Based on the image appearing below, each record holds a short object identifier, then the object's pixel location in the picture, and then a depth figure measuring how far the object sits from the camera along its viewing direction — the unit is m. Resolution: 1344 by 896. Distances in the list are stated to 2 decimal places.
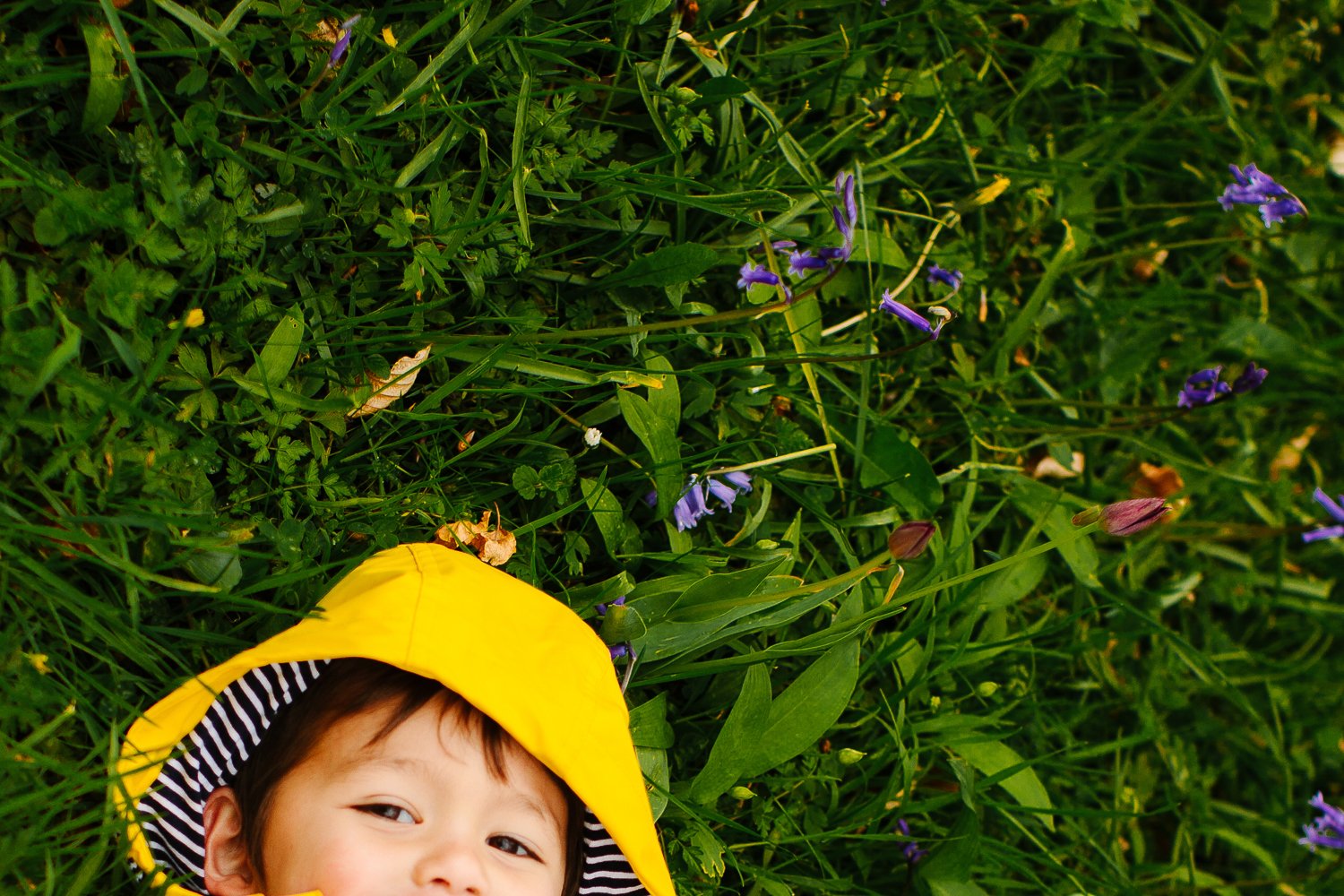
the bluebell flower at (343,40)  1.98
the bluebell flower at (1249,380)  2.43
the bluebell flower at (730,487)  2.26
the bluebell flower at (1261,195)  2.62
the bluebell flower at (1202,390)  2.57
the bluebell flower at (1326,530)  2.32
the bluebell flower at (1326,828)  2.59
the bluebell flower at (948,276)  2.54
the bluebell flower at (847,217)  2.01
